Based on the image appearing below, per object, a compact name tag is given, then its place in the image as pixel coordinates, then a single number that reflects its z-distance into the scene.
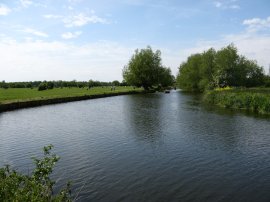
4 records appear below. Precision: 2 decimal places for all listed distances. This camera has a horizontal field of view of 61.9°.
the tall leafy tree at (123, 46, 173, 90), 98.87
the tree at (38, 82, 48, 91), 80.94
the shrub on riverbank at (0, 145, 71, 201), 7.67
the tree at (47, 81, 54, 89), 86.10
